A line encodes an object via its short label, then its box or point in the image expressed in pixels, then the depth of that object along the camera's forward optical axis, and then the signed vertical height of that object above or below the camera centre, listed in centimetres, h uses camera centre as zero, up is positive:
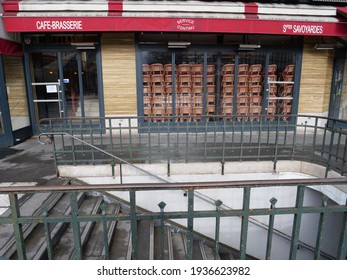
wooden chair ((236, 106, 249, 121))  920 -67
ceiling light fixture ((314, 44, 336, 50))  840 +145
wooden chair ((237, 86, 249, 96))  905 +3
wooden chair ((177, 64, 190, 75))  868 +71
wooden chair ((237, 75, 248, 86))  897 +37
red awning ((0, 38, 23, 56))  674 +114
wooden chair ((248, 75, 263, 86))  903 +38
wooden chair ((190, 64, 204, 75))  872 +72
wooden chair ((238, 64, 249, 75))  886 +74
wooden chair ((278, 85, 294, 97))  905 +1
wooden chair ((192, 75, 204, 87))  885 +36
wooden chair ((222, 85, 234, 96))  902 +3
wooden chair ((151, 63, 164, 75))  857 +70
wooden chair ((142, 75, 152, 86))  866 +34
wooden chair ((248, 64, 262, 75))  893 +75
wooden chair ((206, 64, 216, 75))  875 +73
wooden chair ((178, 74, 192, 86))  880 +35
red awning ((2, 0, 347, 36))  703 +203
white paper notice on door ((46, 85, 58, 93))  845 +5
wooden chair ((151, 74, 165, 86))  870 +35
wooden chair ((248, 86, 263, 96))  911 +3
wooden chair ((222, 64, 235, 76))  878 +73
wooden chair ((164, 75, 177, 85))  876 +38
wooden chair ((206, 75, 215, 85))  889 +38
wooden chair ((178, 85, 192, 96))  889 +2
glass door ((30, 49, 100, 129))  824 +19
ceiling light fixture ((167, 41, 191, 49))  801 +142
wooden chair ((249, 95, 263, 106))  917 -28
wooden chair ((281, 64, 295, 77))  894 +72
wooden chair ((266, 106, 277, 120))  920 -66
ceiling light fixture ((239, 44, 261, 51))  831 +141
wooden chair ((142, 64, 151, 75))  852 +69
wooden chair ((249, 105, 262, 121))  922 -65
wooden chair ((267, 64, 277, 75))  891 +75
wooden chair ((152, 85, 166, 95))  880 +4
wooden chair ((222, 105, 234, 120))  920 -64
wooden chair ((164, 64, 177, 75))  863 +71
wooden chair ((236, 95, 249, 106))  913 -32
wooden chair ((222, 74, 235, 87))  890 +37
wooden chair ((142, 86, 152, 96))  873 +1
